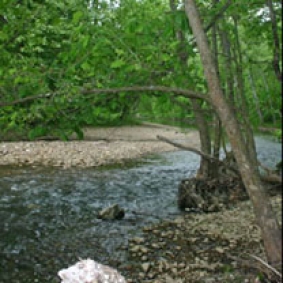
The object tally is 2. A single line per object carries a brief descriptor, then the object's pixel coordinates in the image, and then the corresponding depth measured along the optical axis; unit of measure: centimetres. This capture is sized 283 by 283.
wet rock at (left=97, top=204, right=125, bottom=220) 904
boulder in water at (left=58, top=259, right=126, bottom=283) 328
